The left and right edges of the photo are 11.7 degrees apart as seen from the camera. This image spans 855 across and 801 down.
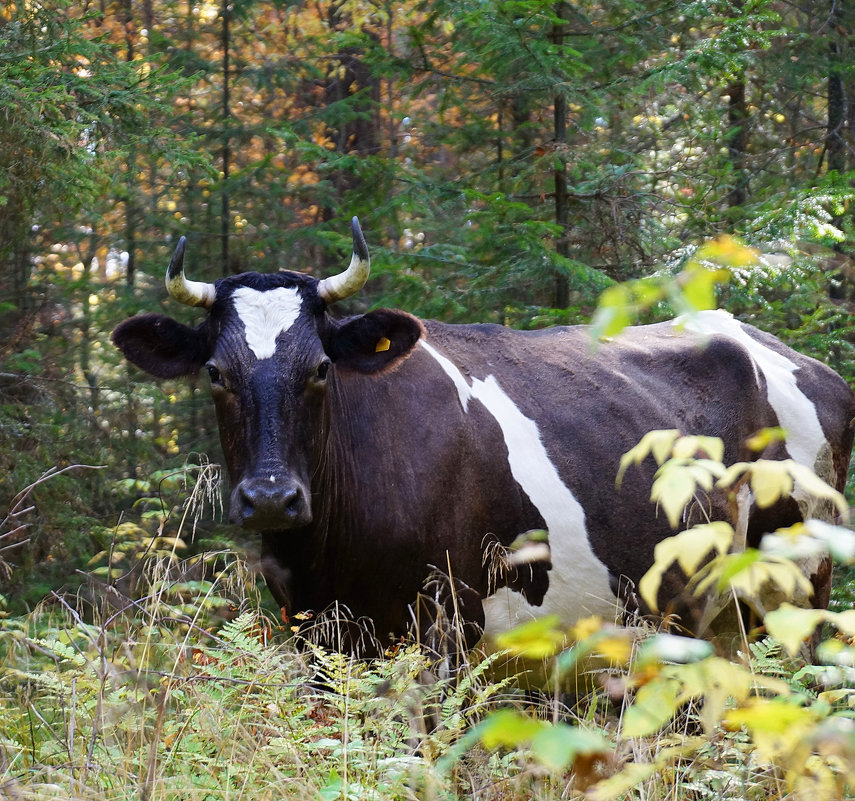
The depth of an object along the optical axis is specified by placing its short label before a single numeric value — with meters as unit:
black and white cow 7.93
